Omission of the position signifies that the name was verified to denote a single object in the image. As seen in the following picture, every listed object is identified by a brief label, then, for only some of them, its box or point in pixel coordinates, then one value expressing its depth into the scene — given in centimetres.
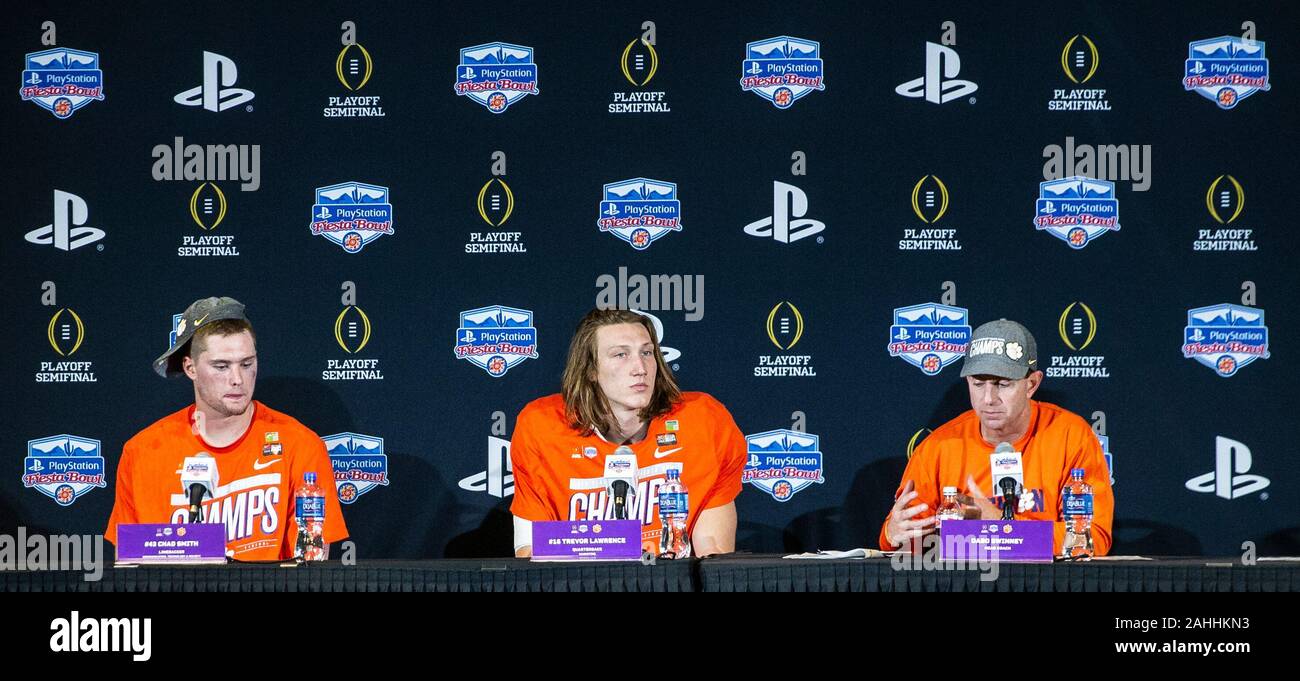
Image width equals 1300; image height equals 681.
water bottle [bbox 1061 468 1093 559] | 323
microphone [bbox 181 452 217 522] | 326
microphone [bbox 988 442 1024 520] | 327
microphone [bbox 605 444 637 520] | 341
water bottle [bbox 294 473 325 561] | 332
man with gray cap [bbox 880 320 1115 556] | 373
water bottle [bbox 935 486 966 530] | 327
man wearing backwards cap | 397
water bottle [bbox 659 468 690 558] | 349
